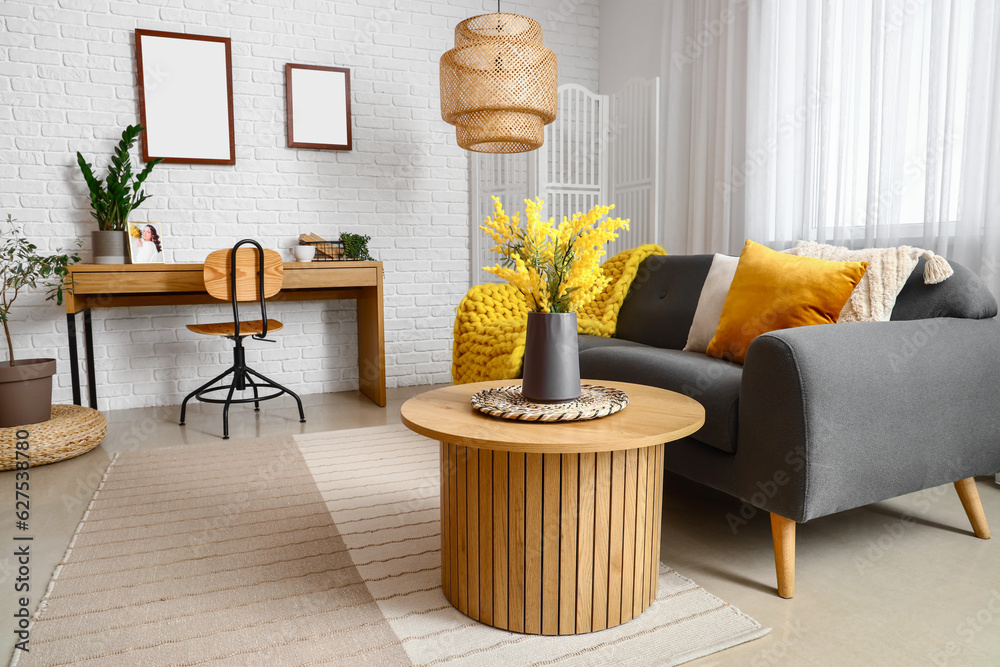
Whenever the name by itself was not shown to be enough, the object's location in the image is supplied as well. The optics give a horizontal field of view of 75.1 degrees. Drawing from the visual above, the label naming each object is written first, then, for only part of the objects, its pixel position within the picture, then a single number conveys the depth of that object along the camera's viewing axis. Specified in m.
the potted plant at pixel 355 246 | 3.52
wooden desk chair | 2.90
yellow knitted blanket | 2.58
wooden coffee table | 1.25
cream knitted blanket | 1.78
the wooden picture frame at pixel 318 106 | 3.62
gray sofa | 1.42
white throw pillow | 2.26
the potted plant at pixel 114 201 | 3.12
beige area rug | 1.25
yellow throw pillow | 1.85
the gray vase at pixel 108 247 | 3.11
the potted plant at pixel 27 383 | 2.42
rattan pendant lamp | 2.90
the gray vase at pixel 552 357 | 1.39
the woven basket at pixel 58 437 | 2.37
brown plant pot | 2.42
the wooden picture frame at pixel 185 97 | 3.35
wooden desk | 2.90
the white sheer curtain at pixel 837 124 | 2.24
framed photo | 3.22
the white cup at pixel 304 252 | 3.41
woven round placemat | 1.30
